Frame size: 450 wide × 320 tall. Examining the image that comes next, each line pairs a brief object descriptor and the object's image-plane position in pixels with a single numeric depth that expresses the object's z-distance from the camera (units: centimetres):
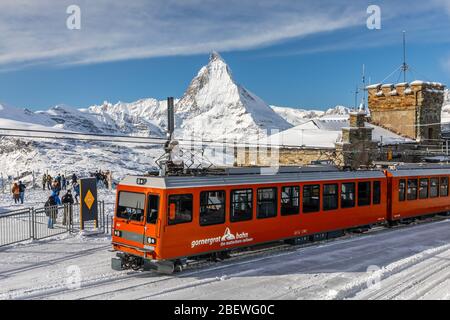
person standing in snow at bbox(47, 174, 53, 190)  3850
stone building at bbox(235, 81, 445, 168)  3459
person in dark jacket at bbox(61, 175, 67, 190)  3762
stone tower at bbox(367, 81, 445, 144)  4597
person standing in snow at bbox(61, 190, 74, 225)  1930
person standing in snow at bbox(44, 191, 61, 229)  1922
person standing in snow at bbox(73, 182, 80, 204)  2855
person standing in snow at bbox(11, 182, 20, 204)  2769
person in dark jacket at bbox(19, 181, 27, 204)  2808
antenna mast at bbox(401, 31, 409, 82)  5062
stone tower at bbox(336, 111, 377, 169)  3384
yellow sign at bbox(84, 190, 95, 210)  1914
